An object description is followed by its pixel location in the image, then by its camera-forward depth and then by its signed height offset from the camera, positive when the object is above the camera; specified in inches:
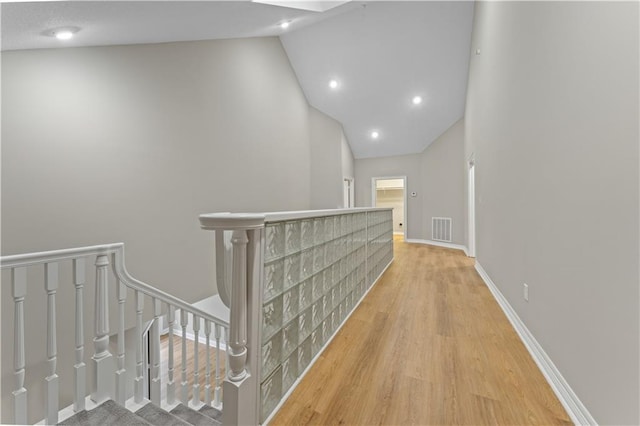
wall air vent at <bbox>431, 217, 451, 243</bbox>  268.4 -17.9
